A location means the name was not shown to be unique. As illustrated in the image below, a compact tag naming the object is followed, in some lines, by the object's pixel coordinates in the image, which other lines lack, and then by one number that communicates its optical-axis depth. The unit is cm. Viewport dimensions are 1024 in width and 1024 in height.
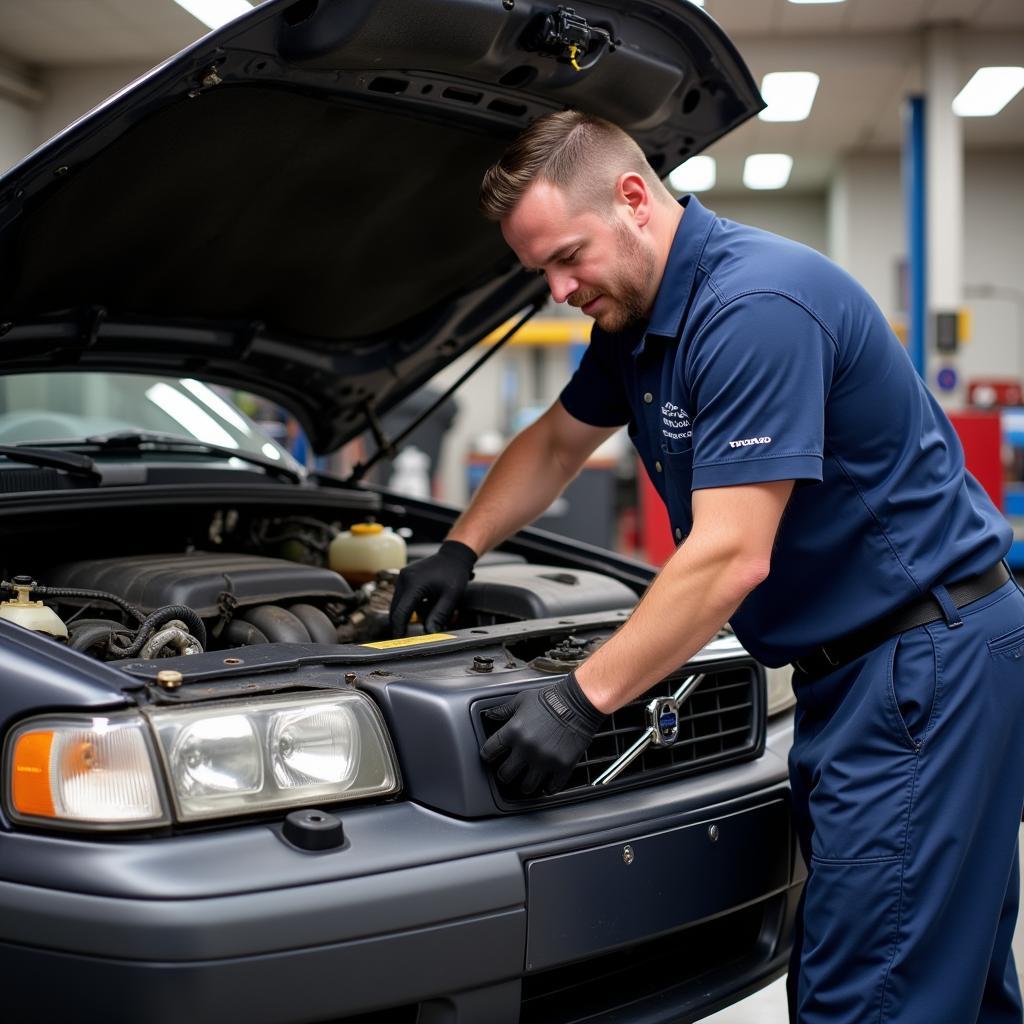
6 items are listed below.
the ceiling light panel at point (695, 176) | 1426
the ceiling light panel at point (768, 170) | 1441
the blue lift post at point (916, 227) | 977
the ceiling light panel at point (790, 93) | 1048
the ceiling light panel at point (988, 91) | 1066
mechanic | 155
